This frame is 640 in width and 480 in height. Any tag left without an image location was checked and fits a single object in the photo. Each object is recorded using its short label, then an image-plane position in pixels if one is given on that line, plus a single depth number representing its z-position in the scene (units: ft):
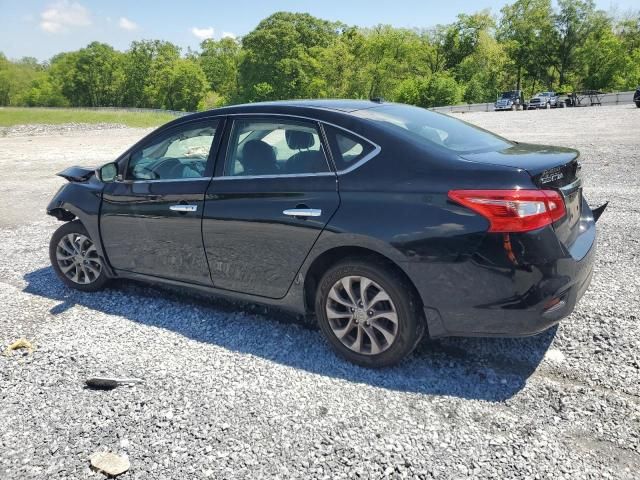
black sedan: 9.33
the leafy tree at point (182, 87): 305.32
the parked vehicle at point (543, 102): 159.12
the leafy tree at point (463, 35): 237.25
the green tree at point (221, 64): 329.11
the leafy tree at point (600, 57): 207.72
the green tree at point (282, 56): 247.09
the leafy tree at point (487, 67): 227.20
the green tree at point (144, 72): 321.93
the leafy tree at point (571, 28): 217.56
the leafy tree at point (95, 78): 325.21
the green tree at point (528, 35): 222.89
